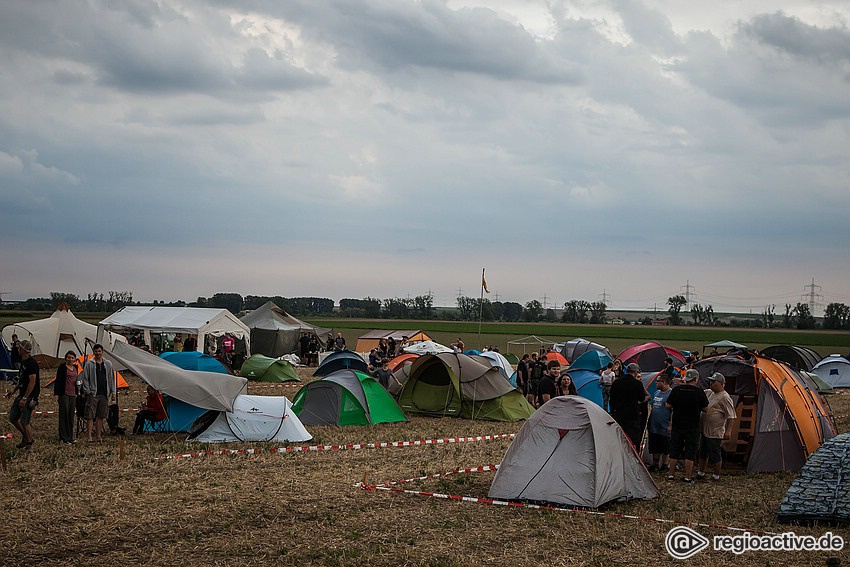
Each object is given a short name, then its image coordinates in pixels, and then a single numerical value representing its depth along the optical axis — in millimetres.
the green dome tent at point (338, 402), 17844
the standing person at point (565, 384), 17297
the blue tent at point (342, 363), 27219
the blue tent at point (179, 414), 15953
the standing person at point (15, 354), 26906
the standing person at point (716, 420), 12033
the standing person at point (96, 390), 14781
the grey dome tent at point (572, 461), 10117
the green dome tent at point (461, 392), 19641
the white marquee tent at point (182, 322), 36000
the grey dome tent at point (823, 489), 9117
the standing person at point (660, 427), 12641
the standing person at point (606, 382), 18997
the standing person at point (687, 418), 11898
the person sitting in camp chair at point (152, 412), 16000
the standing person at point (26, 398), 13609
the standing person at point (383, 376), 21788
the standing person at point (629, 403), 12766
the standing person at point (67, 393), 14211
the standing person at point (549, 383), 18859
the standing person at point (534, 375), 21641
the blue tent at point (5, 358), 27125
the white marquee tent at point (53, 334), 31859
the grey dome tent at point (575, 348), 40469
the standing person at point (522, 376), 22234
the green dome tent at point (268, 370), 29875
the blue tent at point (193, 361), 23625
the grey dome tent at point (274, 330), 40094
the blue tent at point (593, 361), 29953
